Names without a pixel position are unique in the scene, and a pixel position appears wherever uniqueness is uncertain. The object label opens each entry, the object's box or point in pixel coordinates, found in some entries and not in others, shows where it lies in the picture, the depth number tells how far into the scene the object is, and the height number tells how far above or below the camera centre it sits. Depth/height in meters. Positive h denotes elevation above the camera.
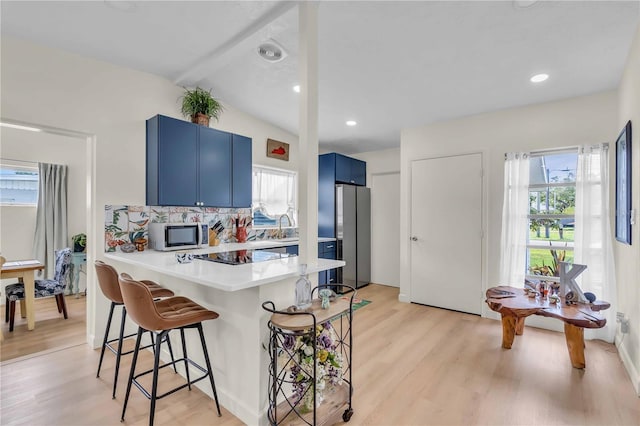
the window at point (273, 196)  4.33 +0.28
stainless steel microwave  2.99 -0.22
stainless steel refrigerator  4.73 -0.30
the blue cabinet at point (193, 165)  3.02 +0.55
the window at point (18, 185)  4.16 +0.42
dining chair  3.16 -0.82
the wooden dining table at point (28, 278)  3.10 -0.67
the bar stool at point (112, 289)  2.15 -0.56
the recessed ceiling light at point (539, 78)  2.72 +1.25
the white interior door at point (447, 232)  3.67 -0.23
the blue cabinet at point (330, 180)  4.77 +0.56
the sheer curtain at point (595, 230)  2.87 -0.15
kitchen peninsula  1.72 -0.61
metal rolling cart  1.57 -0.87
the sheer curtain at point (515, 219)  3.33 -0.05
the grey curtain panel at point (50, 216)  4.36 -0.02
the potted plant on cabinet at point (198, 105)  3.31 +1.22
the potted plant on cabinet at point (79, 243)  4.54 -0.43
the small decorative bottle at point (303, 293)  1.75 -0.46
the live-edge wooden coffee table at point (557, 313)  2.28 -0.79
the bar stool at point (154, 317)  1.65 -0.60
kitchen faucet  4.48 -0.14
